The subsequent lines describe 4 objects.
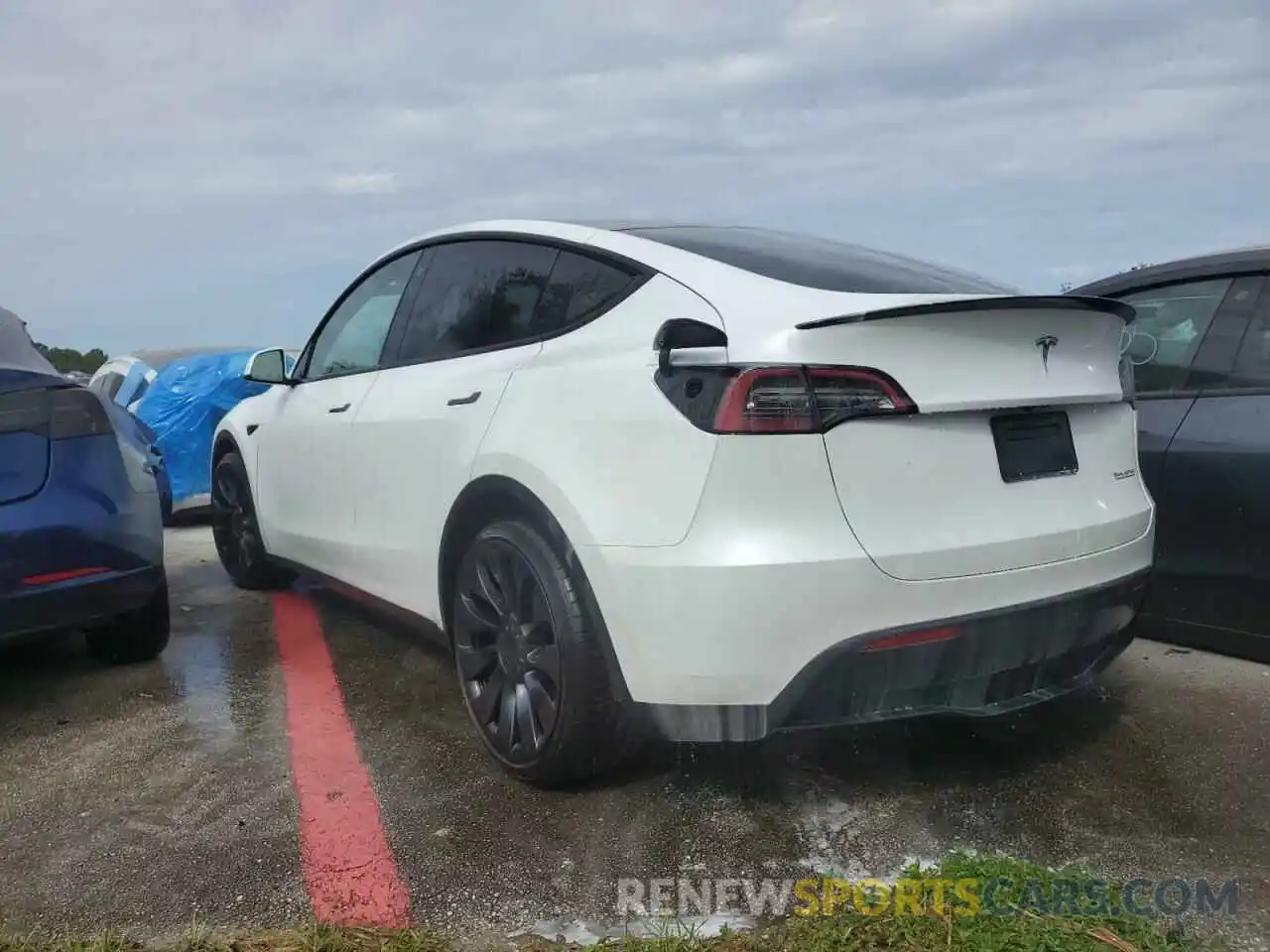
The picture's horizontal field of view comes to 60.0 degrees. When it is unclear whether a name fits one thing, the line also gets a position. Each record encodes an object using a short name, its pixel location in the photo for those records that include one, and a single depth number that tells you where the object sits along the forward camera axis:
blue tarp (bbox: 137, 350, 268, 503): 7.93
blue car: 3.44
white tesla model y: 2.40
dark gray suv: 3.50
